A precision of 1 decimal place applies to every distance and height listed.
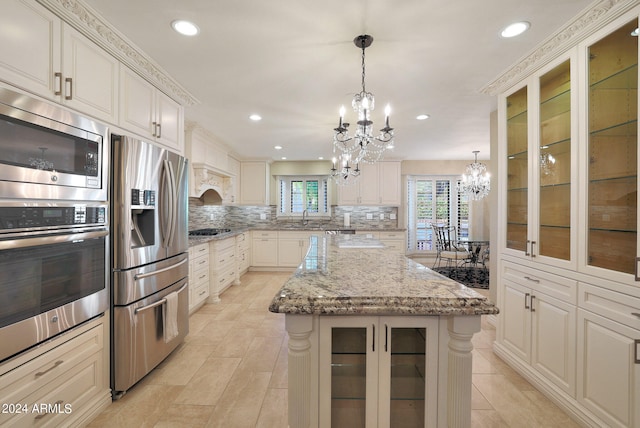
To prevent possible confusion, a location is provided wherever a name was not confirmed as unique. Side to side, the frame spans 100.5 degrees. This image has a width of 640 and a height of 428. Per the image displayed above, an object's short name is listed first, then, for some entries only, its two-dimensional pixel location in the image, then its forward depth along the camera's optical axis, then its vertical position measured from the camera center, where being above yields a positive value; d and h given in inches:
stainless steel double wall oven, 48.7 -2.1
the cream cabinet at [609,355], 55.6 -31.8
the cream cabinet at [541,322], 69.4 -32.1
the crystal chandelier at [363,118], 73.4 +27.6
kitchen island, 38.9 -21.8
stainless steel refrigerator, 73.1 -13.8
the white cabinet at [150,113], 78.9 +33.6
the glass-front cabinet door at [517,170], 87.6 +14.9
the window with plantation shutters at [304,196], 256.8 +16.1
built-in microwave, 48.4 +12.5
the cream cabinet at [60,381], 50.3 -37.0
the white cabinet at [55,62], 50.2 +32.9
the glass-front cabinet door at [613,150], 58.7 +15.0
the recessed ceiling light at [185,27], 68.1 +48.5
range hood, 155.3 +18.4
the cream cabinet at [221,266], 154.9 -33.7
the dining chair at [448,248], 218.5 -29.8
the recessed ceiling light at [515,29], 68.6 +48.9
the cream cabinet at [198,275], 130.9 -33.1
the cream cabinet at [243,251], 199.9 -31.6
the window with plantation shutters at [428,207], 264.2 +6.4
